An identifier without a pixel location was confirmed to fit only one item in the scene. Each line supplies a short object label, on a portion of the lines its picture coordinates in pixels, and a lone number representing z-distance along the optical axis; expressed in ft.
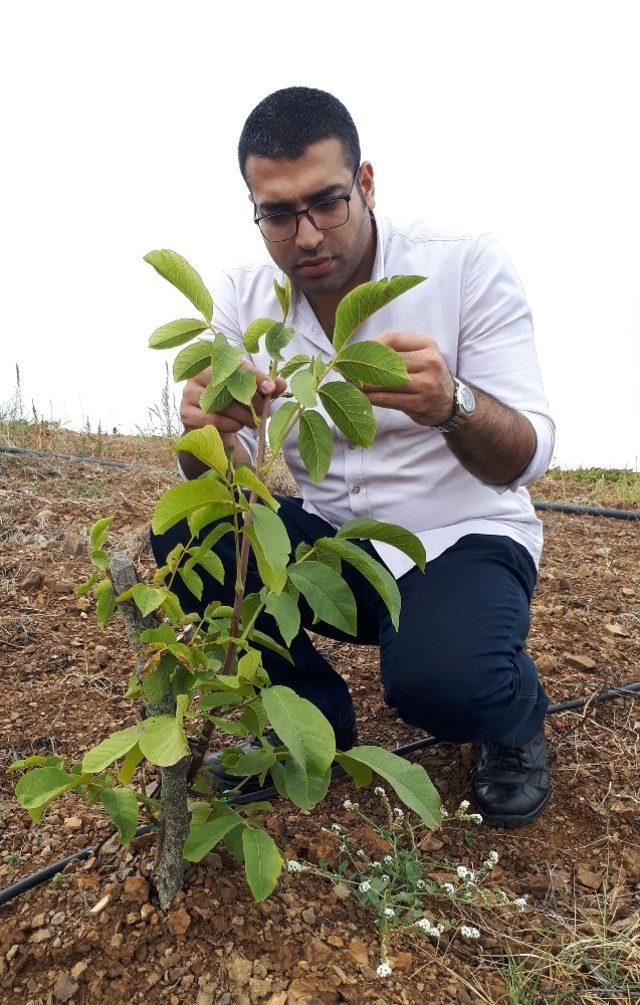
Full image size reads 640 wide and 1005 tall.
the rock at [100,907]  4.61
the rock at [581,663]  8.24
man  5.85
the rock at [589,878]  5.43
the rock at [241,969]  4.20
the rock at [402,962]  4.42
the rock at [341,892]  4.87
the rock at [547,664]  8.18
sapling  3.62
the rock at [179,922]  4.42
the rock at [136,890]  4.63
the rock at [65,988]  4.23
